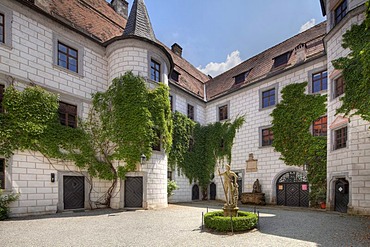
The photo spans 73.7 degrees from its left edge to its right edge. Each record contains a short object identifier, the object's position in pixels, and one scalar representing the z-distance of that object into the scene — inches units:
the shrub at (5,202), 395.1
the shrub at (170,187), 673.0
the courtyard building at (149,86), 457.7
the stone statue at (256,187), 706.8
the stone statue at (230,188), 358.6
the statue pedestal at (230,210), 354.0
